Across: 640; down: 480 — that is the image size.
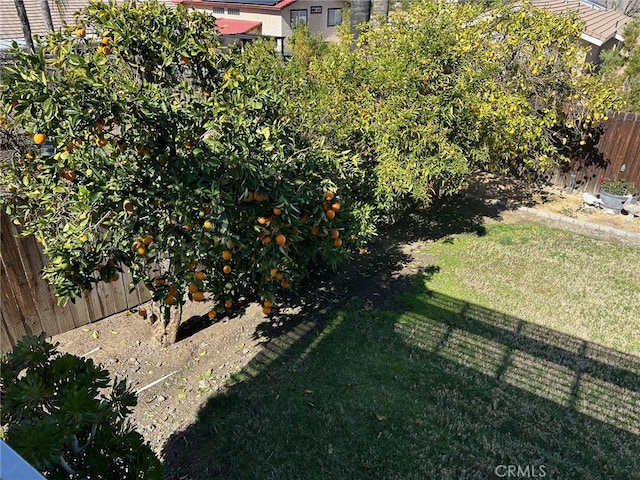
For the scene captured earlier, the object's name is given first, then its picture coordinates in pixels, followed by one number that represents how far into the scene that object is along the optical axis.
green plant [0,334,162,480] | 1.63
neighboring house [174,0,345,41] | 24.88
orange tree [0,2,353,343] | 2.98
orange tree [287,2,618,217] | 5.87
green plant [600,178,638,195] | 8.41
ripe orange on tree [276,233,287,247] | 3.22
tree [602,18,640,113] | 10.28
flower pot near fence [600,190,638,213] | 8.32
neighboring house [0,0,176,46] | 17.62
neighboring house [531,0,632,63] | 15.39
